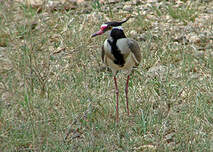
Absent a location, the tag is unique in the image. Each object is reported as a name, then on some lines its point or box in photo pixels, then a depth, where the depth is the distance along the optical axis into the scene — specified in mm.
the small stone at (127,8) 11344
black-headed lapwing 7539
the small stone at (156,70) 8859
